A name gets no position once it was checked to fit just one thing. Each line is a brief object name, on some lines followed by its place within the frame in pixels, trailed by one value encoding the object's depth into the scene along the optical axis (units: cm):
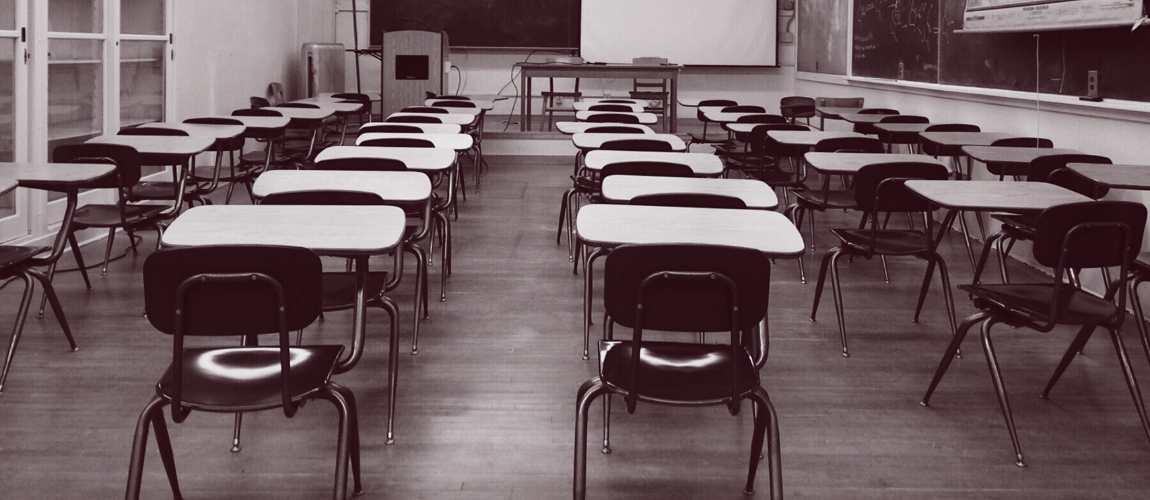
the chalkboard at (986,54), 497
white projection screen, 1225
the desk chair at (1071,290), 278
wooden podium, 1072
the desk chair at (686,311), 209
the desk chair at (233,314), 198
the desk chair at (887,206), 393
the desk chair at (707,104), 855
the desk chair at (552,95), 1092
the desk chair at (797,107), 863
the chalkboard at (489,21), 1217
